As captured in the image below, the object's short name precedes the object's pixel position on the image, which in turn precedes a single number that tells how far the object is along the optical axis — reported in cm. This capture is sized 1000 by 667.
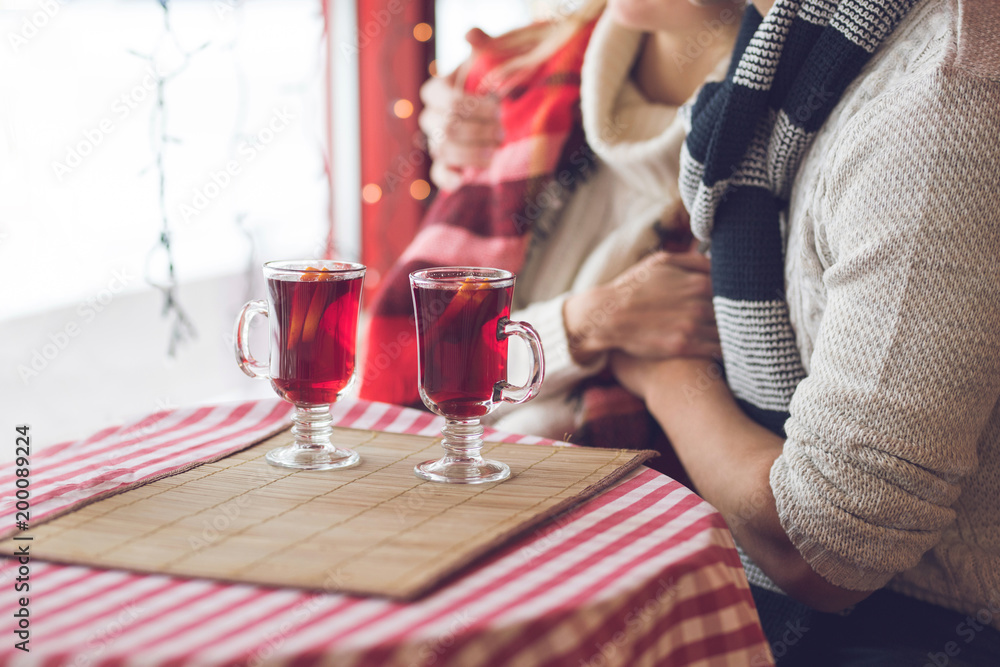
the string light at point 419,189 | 263
